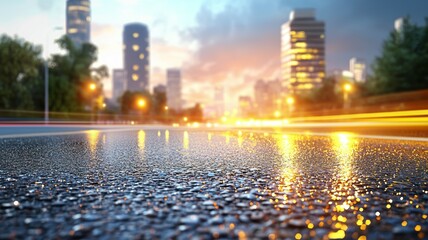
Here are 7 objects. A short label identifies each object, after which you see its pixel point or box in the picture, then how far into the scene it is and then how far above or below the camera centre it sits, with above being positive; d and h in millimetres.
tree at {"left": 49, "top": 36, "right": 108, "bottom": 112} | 65500 +9359
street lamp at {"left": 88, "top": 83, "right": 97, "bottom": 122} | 65256 +5739
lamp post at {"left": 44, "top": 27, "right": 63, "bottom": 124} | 32388 +236
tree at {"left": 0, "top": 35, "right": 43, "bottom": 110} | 49281 +6978
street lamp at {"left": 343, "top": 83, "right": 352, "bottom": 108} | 36906 +1294
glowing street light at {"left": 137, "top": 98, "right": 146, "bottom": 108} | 122481 +5225
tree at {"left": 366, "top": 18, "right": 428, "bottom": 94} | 49031 +7759
